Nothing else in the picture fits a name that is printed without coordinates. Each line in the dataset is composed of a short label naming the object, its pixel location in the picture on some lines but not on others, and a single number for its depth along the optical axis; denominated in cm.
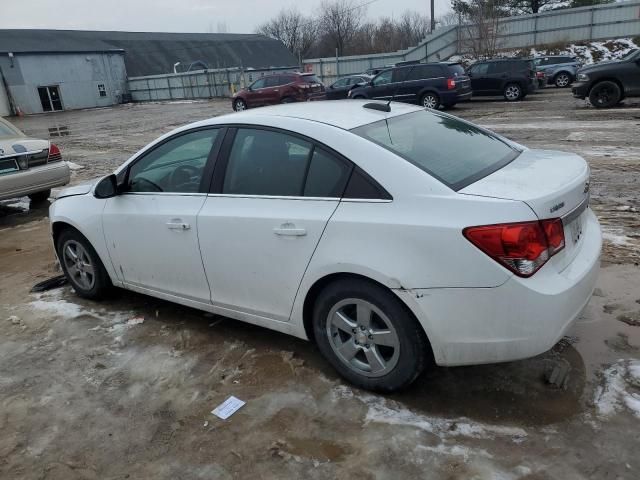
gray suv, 2436
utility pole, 3938
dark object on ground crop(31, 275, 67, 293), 504
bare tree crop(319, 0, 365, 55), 6812
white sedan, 252
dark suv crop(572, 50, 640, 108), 1465
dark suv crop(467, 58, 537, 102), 2009
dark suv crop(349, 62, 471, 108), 1838
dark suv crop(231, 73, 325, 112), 2312
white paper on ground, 299
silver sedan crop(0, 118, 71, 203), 741
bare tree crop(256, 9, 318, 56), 7288
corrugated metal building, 4100
